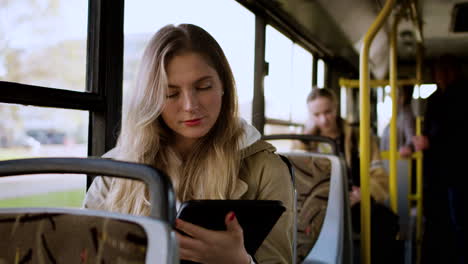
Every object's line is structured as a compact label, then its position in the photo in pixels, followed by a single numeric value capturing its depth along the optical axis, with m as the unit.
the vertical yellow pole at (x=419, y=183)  4.03
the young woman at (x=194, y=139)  1.24
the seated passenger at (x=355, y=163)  2.91
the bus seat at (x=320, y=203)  2.26
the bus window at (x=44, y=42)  1.41
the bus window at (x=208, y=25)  1.88
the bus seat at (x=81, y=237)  0.62
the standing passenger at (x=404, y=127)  4.24
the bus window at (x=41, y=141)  1.42
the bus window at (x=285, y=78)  3.92
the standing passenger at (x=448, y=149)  3.34
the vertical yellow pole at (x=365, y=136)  2.37
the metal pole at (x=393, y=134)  3.10
